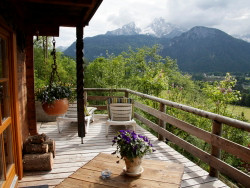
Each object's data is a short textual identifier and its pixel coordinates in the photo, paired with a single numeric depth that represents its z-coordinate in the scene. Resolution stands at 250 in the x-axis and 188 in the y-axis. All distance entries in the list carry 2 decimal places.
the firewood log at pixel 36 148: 2.75
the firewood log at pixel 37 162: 2.66
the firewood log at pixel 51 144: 2.98
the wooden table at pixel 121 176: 1.69
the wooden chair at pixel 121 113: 4.45
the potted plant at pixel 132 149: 1.72
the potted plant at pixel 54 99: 2.98
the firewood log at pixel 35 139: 2.85
